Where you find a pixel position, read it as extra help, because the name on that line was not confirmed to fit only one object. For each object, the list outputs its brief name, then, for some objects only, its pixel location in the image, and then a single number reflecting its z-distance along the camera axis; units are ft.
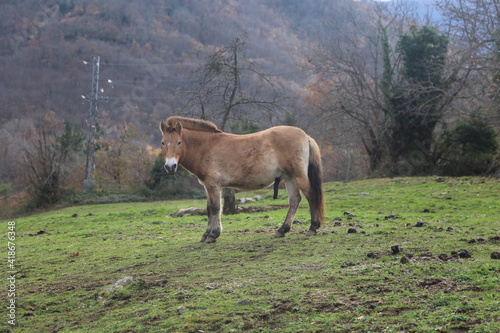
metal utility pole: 118.75
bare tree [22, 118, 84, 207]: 96.17
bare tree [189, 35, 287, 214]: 53.52
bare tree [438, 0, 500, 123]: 70.95
